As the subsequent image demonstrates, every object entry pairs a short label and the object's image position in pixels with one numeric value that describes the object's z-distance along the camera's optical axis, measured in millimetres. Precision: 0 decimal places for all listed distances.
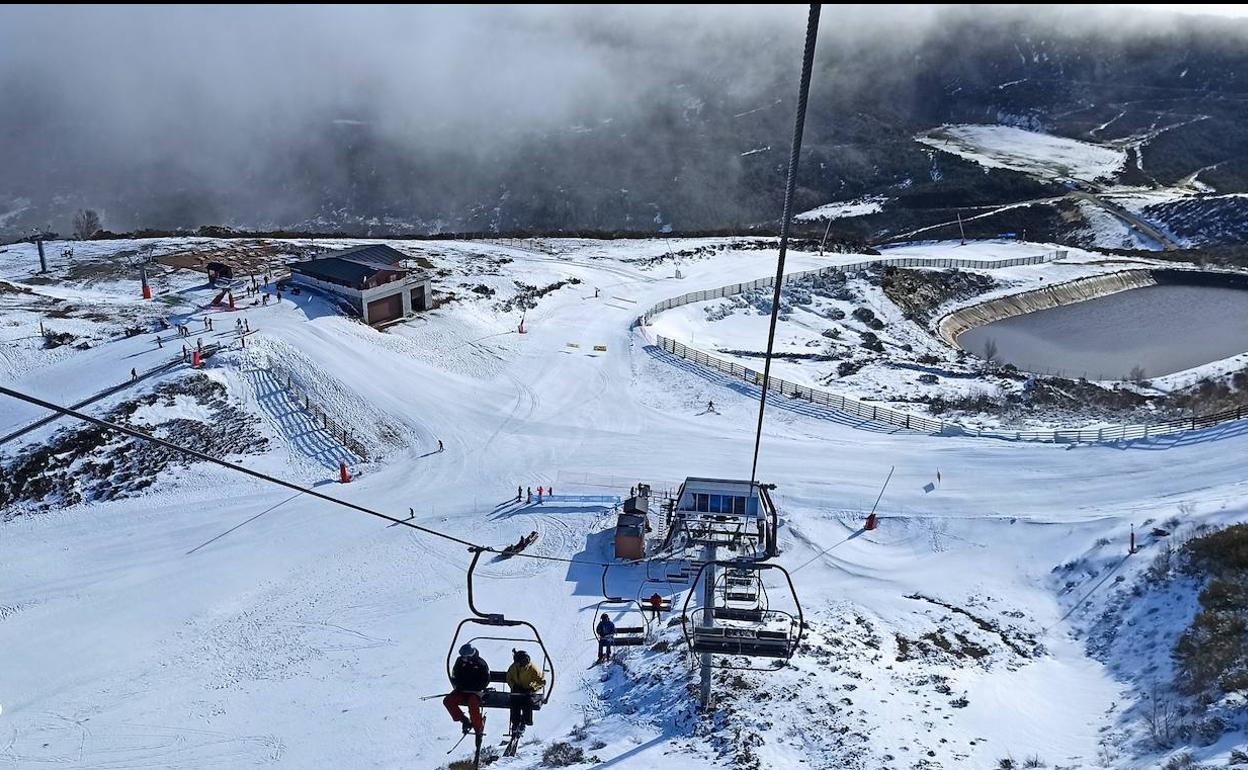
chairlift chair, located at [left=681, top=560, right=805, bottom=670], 17516
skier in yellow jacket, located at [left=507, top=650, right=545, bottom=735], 14367
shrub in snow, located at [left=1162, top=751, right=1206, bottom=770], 16172
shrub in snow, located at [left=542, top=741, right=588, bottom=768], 19484
